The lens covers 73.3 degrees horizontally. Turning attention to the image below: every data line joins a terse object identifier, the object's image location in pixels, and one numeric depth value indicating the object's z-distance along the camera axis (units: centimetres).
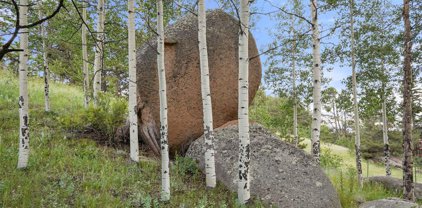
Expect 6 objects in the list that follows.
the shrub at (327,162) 1848
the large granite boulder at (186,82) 796
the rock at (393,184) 1189
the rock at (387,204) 634
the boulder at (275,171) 601
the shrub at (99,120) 805
